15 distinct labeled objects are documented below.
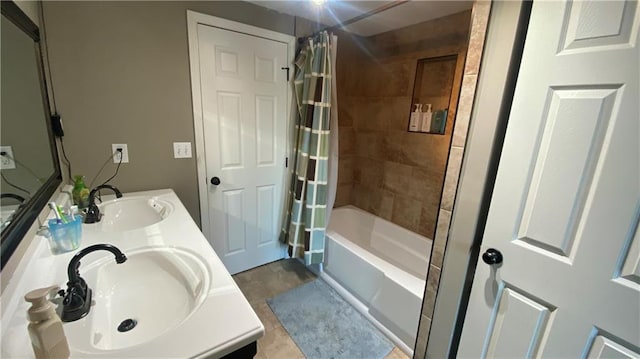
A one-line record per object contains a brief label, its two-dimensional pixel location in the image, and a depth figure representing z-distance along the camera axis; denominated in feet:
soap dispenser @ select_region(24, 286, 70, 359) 1.62
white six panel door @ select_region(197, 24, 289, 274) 6.22
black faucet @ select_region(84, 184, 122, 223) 4.17
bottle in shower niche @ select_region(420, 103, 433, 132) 7.26
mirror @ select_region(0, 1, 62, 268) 2.66
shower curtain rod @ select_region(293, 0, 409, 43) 5.27
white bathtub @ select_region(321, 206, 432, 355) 5.26
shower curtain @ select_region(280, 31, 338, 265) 6.48
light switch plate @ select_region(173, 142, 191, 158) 6.04
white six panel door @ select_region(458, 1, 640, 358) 2.48
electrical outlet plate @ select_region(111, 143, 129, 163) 5.39
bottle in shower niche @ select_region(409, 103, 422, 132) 7.48
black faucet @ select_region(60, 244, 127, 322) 2.20
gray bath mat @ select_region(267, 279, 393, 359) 5.31
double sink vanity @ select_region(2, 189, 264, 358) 2.05
